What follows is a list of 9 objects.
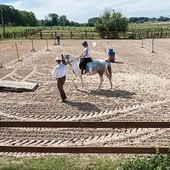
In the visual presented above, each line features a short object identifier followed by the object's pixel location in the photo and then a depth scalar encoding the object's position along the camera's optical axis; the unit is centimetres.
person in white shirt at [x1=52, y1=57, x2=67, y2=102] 730
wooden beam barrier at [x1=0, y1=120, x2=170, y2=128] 335
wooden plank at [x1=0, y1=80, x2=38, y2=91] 850
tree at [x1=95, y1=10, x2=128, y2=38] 3559
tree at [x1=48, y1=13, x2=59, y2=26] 10745
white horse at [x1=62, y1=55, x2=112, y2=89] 841
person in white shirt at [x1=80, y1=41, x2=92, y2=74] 826
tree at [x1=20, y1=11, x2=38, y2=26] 10441
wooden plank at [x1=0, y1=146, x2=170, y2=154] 334
